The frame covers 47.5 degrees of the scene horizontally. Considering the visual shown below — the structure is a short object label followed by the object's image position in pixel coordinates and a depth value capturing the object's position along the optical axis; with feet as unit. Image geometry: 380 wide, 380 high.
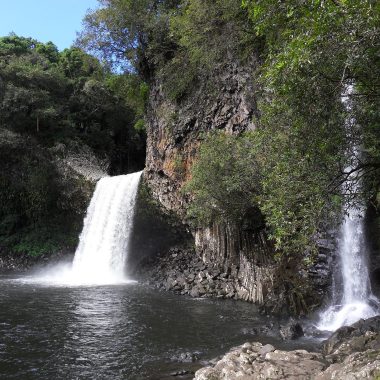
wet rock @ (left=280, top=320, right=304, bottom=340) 36.21
